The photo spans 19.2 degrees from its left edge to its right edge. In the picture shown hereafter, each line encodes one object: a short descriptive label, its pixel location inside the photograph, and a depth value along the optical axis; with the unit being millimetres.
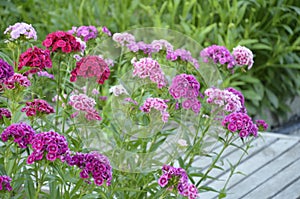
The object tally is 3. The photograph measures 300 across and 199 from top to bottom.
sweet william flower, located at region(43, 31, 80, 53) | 2934
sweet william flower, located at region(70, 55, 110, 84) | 3023
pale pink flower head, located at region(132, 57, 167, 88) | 2960
